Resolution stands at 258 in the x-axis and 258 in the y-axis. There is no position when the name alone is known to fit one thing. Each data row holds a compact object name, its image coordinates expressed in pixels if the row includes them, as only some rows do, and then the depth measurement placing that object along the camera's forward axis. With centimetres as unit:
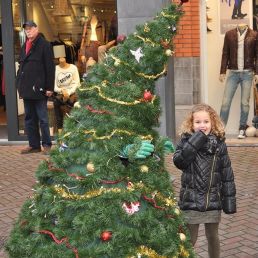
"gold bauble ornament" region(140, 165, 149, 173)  362
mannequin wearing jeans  991
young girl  451
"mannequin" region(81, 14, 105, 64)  1028
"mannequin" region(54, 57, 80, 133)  1007
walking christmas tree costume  349
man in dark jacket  909
